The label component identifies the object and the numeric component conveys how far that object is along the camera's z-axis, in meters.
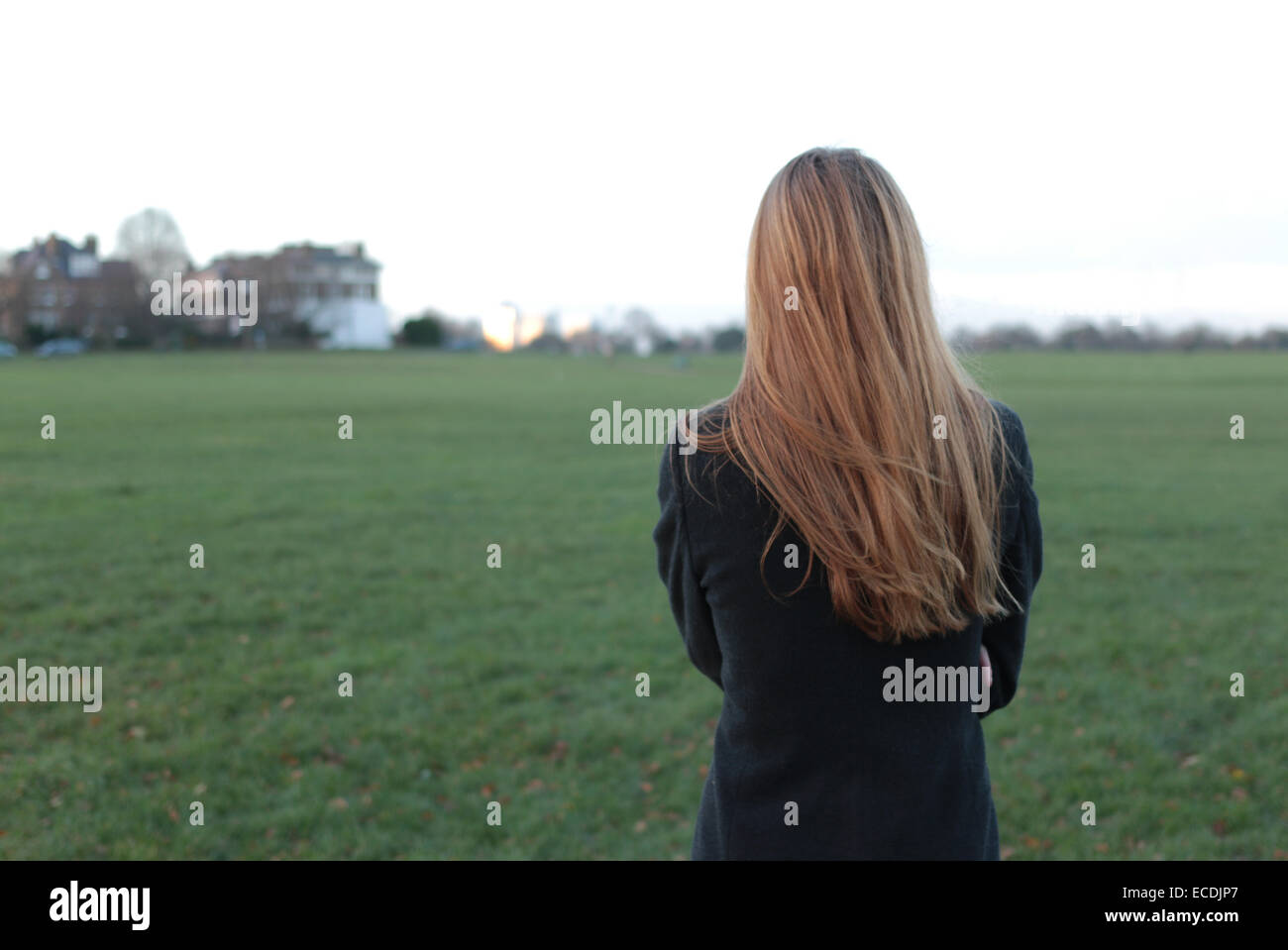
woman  1.59
